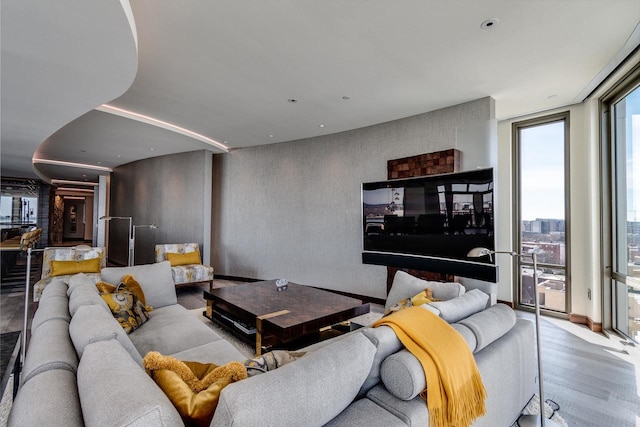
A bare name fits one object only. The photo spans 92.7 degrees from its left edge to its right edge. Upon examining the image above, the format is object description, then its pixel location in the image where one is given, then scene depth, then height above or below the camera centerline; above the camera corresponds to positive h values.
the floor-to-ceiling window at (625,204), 3.02 +0.18
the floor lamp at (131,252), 5.04 -0.62
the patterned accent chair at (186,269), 4.96 -0.87
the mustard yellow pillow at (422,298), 2.18 -0.58
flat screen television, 3.40 -0.04
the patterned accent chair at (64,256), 3.95 -0.57
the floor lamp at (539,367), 1.80 -0.84
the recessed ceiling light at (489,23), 2.25 +1.48
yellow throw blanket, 1.24 -0.63
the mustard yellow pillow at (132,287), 2.50 -0.60
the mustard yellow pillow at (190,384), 0.92 -0.55
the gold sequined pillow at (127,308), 2.28 -0.71
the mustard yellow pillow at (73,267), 4.12 -0.70
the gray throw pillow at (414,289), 2.36 -0.57
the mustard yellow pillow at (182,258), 5.32 -0.72
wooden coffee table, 2.63 -0.88
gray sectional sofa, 0.82 -0.54
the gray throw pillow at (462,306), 1.75 -0.53
